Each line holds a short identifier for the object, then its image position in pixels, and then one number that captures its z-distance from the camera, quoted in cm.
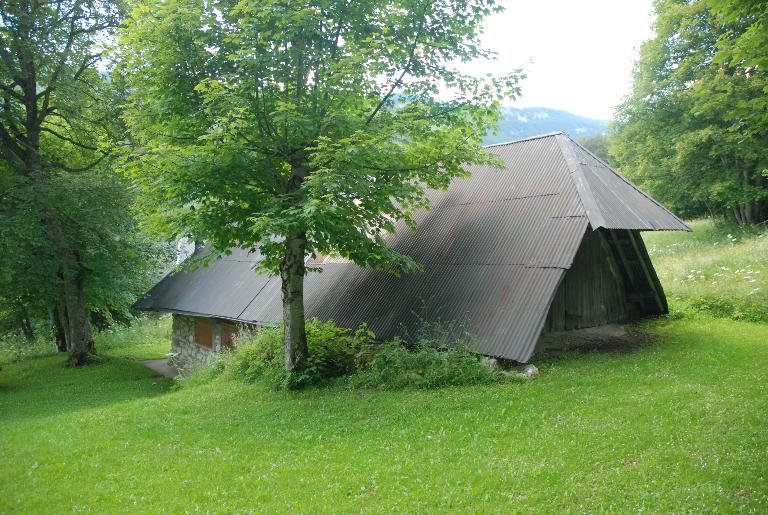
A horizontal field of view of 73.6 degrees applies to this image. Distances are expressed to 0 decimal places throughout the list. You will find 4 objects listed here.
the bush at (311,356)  1103
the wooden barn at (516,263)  1009
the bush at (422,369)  951
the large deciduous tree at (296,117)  930
